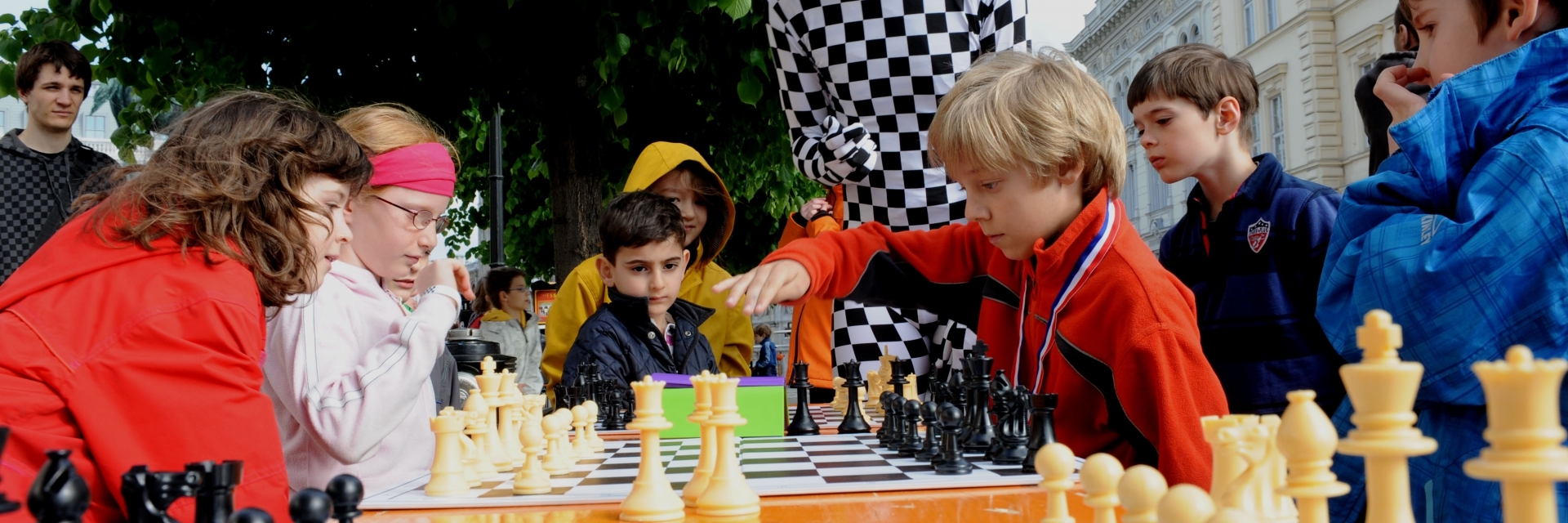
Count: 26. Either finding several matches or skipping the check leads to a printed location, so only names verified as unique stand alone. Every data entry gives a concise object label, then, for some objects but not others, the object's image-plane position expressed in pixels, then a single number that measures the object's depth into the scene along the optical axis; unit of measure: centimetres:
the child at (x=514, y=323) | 837
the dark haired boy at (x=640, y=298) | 405
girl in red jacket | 164
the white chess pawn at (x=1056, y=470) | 103
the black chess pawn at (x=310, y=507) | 90
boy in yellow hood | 495
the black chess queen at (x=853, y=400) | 254
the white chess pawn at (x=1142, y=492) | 91
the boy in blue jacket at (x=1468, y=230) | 164
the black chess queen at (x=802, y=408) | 264
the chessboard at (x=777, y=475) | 163
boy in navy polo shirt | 285
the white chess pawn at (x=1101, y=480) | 98
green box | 261
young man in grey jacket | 465
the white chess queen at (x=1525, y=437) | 72
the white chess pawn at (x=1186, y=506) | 83
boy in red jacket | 205
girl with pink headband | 225
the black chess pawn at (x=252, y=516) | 89
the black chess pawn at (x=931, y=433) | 192
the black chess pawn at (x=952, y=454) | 175
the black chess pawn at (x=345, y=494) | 99
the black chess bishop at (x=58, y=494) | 87
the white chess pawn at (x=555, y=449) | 197
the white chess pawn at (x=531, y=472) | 170
